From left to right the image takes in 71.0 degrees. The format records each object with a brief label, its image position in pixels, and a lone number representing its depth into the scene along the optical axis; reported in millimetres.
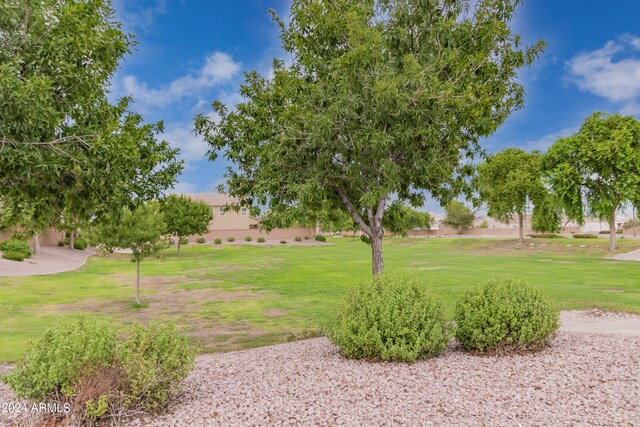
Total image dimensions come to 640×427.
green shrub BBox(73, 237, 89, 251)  52500
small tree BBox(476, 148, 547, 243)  53500
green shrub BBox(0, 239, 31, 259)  34906
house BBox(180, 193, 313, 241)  83625
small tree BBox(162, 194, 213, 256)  52344
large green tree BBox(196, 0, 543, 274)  8461
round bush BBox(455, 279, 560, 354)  7234
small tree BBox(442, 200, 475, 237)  69500
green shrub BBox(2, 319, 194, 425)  5082
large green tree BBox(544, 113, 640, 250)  39250
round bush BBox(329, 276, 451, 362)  6926
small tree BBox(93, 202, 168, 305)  19281
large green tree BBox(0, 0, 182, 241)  5734
